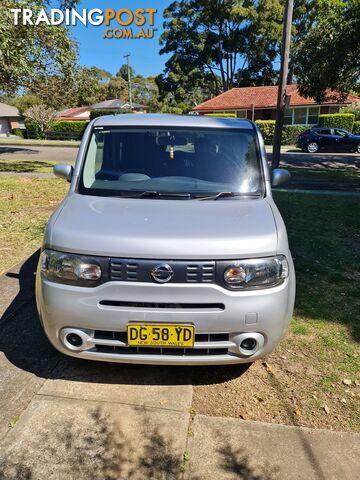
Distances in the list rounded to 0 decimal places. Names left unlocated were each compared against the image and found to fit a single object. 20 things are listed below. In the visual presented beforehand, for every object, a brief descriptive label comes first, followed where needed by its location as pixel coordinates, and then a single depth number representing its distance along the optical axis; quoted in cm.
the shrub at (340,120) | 3114
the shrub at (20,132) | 4481
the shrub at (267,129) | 3222
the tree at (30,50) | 1062
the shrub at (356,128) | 3142
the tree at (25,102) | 5590
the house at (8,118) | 5586
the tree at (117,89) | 7569
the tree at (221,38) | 4262
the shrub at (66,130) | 3888
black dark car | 2425
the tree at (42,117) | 4078
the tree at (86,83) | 1579
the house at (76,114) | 6238
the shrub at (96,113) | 4084
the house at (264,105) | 3575
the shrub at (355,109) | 3278
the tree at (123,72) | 9870
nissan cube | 256
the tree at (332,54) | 1302
